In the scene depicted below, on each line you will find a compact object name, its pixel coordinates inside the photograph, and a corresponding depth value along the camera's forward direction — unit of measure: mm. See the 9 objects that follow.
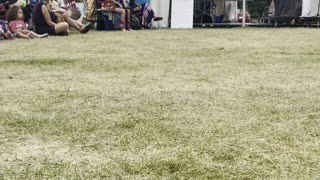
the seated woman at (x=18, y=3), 8872
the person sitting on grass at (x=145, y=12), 11016
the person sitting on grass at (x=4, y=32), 6997
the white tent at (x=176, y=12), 11672
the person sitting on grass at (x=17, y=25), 7434
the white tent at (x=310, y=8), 12148
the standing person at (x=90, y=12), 10523
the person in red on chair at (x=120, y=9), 9883
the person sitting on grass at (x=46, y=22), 7848
